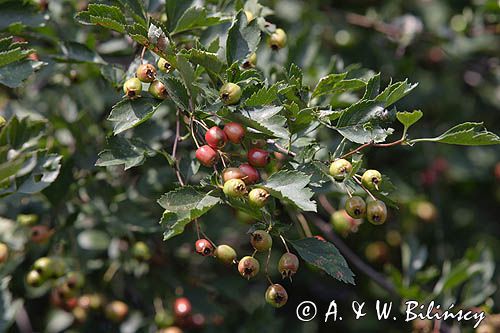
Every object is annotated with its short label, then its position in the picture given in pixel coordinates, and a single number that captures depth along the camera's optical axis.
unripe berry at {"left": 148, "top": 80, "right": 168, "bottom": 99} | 0.99
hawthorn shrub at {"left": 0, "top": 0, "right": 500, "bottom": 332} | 0.98
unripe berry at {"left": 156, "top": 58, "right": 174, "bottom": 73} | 1.00
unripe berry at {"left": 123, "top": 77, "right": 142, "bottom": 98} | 0.99
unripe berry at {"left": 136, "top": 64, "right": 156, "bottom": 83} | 0.99
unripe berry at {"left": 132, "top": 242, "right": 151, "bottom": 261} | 1.12
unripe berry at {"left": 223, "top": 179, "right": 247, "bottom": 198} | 0.97
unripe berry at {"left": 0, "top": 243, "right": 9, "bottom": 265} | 1.09
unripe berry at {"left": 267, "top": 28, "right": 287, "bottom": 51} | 1.05
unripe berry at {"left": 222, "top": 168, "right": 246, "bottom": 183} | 0.98
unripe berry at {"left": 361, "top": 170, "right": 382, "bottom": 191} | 0.98
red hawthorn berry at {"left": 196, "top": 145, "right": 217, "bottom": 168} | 0.99
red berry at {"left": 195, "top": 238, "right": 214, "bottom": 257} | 0.99
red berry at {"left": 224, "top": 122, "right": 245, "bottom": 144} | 0.99
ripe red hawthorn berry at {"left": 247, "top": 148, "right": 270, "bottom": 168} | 0.99
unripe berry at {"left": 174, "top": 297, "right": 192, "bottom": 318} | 1.11
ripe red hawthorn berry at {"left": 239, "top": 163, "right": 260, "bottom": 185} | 0.98
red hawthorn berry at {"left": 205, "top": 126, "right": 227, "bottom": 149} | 0.98
